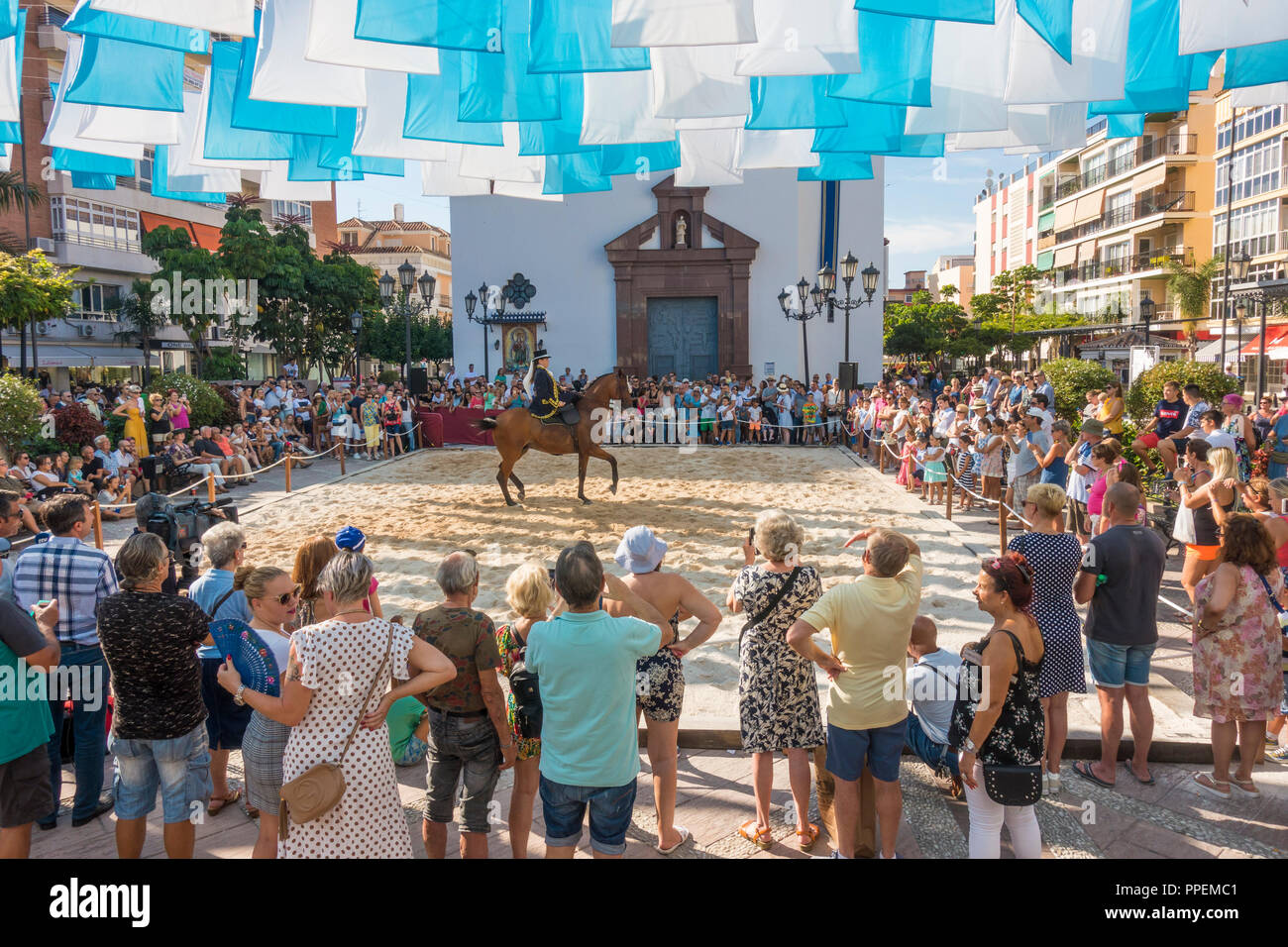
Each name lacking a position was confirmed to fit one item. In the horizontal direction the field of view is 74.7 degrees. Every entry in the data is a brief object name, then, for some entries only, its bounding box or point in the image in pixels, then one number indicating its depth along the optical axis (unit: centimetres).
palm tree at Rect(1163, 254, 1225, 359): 3838
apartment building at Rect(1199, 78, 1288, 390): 3338
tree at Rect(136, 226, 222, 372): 2892
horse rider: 1282
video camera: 536
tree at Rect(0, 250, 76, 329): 1645
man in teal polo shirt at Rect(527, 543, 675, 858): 317
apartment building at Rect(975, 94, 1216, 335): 4072
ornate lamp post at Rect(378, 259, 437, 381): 1938
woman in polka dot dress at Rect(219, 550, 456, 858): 303
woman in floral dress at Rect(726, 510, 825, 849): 393
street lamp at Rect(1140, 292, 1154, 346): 2483
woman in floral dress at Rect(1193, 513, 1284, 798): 442
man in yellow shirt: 360
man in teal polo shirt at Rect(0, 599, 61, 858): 352
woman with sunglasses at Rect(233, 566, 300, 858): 356
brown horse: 1293
